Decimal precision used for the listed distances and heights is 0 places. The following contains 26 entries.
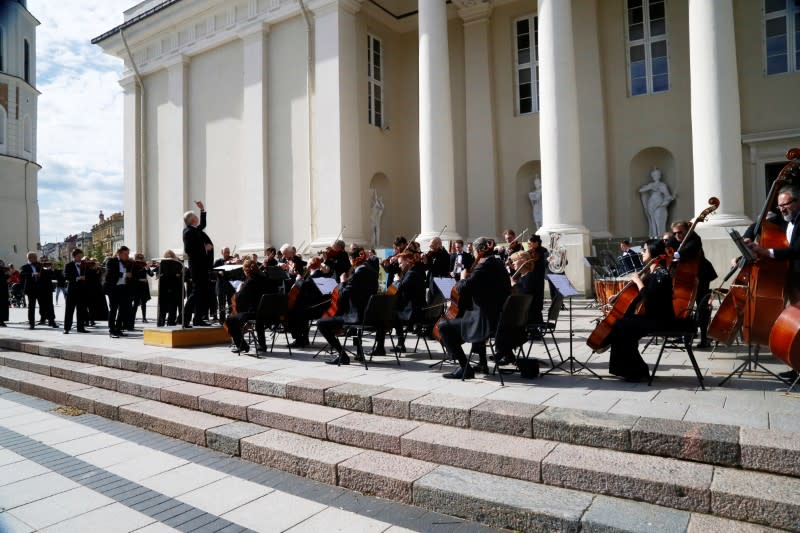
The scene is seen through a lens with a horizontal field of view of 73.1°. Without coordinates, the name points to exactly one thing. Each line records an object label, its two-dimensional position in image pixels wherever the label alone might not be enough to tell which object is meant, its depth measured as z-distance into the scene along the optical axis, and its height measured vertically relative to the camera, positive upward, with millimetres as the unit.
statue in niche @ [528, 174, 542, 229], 17766 +2653
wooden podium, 8711 -751
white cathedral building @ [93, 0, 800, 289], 13469 +5348
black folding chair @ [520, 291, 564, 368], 6005 -456
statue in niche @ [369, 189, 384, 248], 19281 +2512
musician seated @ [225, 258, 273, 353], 7844 -201
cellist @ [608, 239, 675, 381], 4969 -420
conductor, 8852 +499
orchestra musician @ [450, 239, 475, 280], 9891 +407
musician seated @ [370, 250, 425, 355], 7380 -173
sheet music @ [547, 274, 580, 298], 5875 -64
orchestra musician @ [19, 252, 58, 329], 12945 +285
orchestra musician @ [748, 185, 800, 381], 4574 +221
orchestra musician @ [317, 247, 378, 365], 6984 -195
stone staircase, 3027 -1201
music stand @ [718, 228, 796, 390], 4605 -268
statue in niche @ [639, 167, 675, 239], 15641 +2132
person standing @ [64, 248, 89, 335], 11414 +126
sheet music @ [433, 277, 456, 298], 6860 -15
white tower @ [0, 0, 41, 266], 36312 +10729
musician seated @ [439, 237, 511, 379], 5520 -181
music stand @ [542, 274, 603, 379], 5799 -119
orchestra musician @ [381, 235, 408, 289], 9305 +381
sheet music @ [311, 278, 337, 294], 7930 +40
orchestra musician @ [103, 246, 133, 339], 10627 +106
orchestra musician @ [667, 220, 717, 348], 5066 +101
